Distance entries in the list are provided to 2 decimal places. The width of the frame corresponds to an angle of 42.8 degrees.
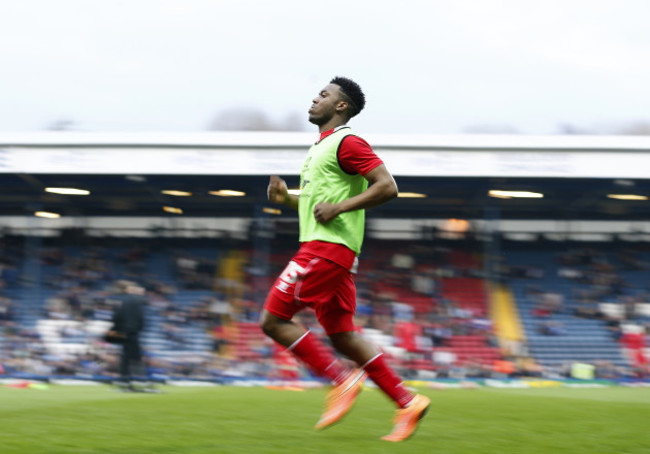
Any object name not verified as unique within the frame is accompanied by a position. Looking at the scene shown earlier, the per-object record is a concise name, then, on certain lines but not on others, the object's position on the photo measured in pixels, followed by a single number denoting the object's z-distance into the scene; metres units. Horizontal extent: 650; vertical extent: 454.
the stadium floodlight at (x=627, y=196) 21.86
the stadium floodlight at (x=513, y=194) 21.00
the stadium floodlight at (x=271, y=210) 21.28
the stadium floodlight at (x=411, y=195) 21.76
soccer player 4.41
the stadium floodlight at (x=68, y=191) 21.36
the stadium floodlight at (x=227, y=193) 21.39
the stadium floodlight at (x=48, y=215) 23.62
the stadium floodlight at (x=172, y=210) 23.92
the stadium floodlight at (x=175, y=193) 21.61
